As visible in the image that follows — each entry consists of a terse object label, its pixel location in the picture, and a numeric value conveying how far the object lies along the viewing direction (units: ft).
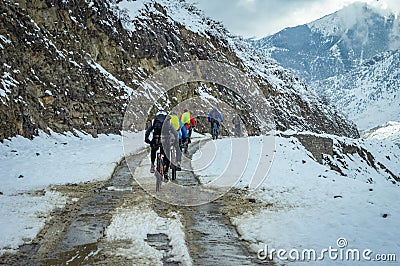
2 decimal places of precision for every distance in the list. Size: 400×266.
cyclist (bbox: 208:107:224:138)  82.07
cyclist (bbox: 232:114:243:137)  102.32
